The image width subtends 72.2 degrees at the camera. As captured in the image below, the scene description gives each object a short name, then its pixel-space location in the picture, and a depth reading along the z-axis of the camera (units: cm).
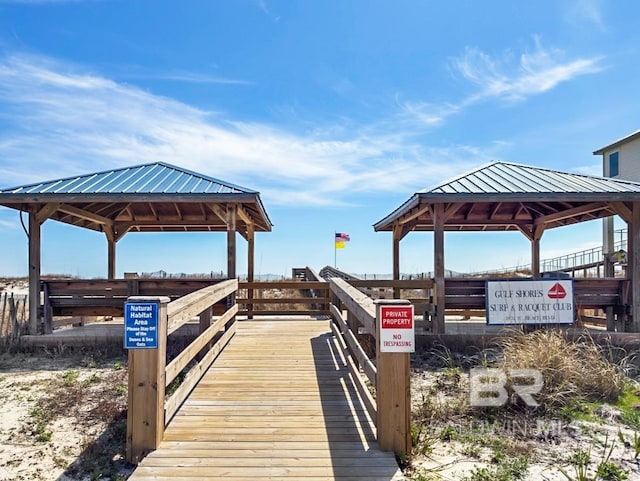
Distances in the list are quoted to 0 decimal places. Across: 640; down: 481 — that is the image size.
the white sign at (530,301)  848
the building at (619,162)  1969
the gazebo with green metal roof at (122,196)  844
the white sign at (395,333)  350
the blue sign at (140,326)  350
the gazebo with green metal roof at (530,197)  836
